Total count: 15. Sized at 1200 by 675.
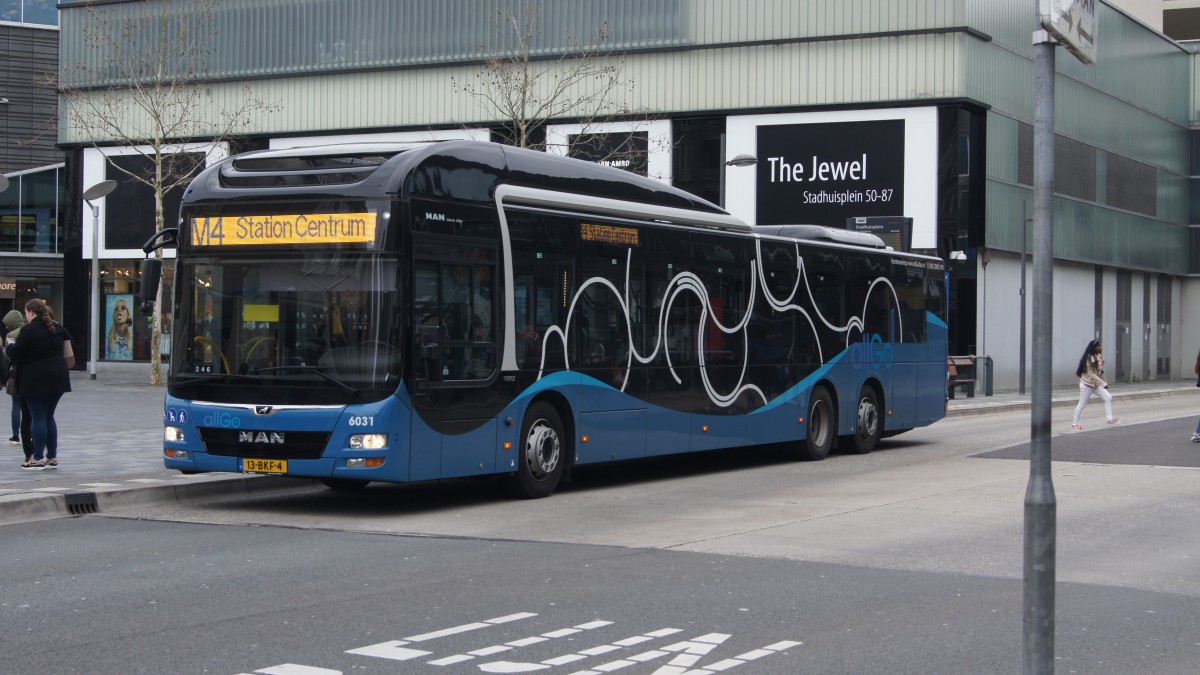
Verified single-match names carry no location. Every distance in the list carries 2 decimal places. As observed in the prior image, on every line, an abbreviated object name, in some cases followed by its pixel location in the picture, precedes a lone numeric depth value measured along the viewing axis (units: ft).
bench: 117.70
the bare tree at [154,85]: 121.70
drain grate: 41.68
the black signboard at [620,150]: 123.24
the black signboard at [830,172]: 125.08
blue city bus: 40.60
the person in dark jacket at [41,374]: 49.08
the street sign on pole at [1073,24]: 16.28
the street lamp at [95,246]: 105.09
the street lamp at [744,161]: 101.55
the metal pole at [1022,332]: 128.16
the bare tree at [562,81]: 123.24
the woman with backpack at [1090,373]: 85.61
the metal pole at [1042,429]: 15.88
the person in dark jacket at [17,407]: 49.96
